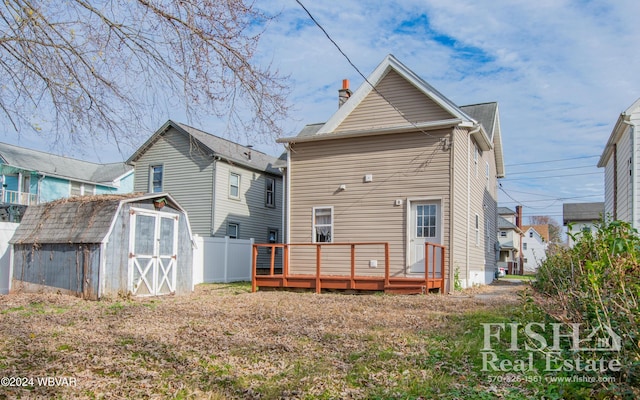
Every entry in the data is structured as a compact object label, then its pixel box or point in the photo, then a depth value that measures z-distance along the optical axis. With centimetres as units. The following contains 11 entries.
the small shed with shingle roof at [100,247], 1050
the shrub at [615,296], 348
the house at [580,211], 5062
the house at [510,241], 4162
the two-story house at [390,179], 1315
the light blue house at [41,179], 2417
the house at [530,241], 5738
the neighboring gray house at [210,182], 2066
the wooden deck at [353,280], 1167
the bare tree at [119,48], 528
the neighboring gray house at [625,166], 1234
